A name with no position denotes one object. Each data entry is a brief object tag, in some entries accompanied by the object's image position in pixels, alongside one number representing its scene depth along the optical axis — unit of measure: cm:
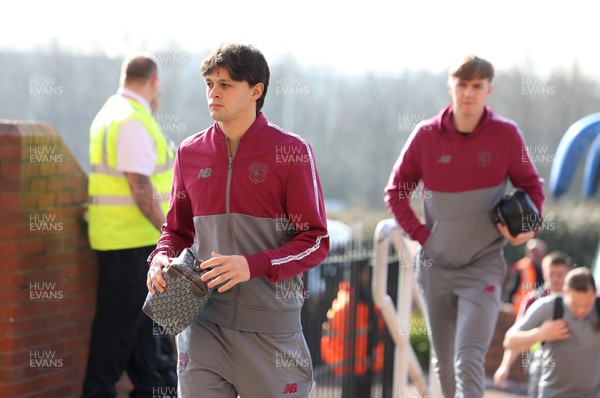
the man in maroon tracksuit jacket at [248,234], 745
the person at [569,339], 1230
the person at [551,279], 1541
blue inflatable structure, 2627
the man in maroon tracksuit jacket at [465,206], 1078
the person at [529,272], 2520
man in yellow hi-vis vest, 1117
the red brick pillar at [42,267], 1043
